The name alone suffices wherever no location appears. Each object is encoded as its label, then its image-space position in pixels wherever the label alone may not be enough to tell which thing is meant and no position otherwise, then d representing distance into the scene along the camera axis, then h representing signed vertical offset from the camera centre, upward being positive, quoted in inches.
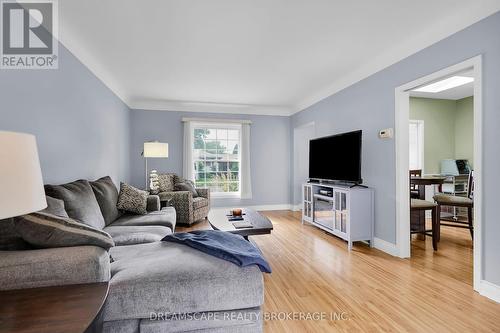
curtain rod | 213.8 +40.1
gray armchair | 169.5 -27.3
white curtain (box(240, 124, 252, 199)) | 227.3 +2.2
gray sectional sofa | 43.3 -23.7
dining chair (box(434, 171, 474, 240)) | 128.5 -18.8
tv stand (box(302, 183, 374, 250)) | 128.3 -25.7
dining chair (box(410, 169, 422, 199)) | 157.3 -15.5
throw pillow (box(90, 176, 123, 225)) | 107.0 -15.0
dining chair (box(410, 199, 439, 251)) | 123.8 -23.4
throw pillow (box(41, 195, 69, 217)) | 65.1 -11.2
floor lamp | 172.9 +11.5
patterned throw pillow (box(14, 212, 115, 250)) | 48.5 -13.4
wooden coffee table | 101.1 -25.9
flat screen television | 134.3 +4.7
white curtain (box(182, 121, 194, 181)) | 215.2 +10.9
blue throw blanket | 56.1 -20.6
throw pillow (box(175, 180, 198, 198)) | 187.6 -16.5
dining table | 134.4 -25.8
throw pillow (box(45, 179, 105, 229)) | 78.0 -12.1
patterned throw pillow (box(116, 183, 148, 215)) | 123.1 -17.7
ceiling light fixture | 151.6 +53.1
